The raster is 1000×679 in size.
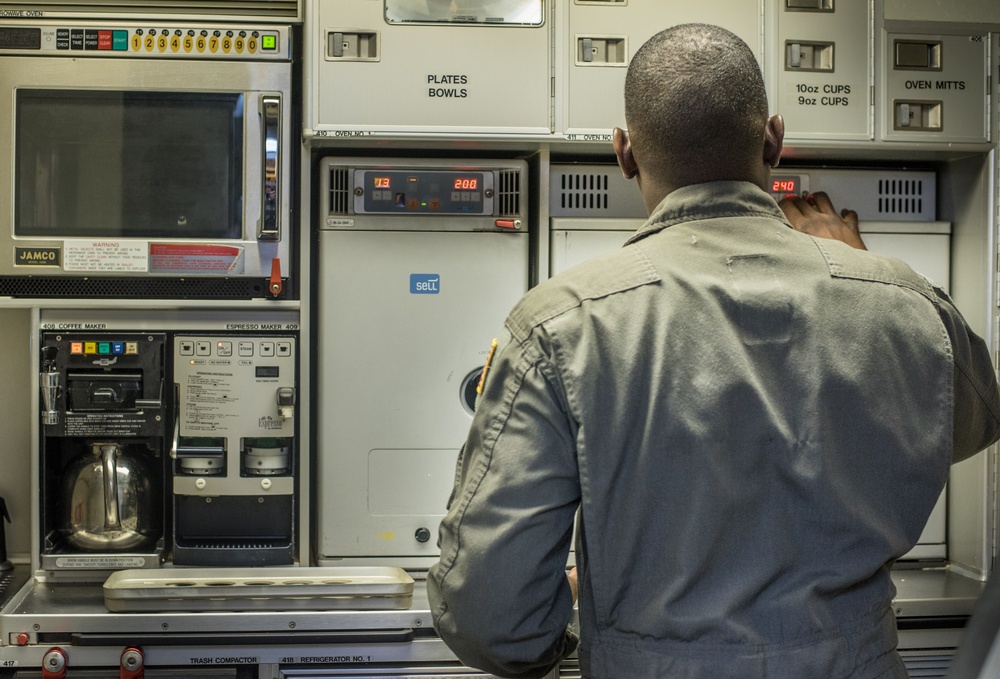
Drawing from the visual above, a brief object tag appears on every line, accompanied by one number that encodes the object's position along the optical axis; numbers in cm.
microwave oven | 256
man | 122
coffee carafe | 259
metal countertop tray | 234
